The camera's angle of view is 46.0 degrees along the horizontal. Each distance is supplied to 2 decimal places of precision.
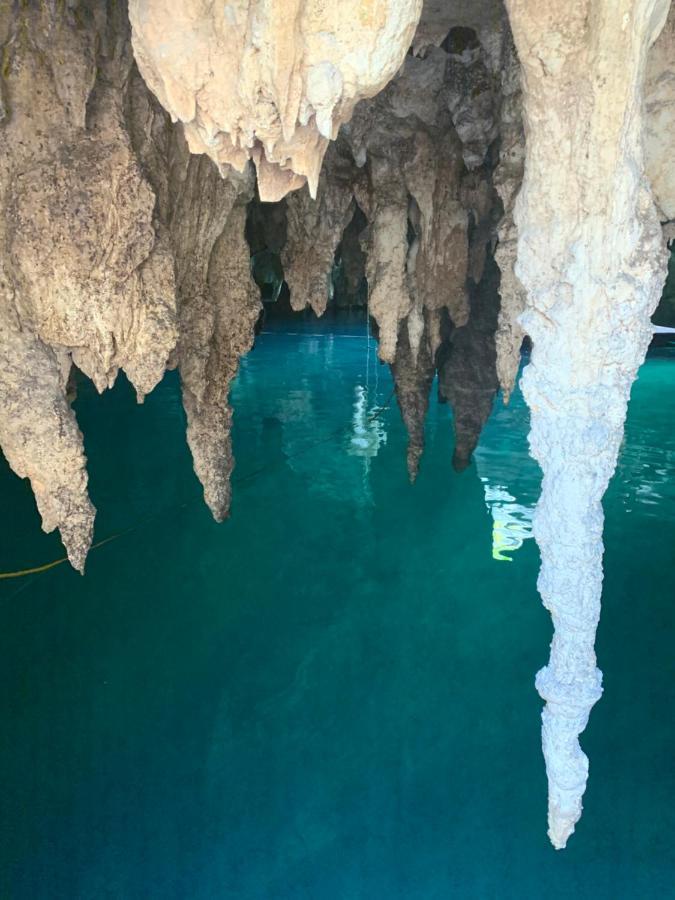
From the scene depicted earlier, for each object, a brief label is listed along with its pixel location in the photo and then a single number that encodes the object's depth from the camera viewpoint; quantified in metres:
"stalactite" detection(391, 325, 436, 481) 6.05
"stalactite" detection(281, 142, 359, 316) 5.11
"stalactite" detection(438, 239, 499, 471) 5.86
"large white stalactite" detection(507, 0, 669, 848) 1.99
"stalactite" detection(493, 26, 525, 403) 3.67
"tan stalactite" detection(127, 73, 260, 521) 3.71
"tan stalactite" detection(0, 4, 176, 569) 2.90
